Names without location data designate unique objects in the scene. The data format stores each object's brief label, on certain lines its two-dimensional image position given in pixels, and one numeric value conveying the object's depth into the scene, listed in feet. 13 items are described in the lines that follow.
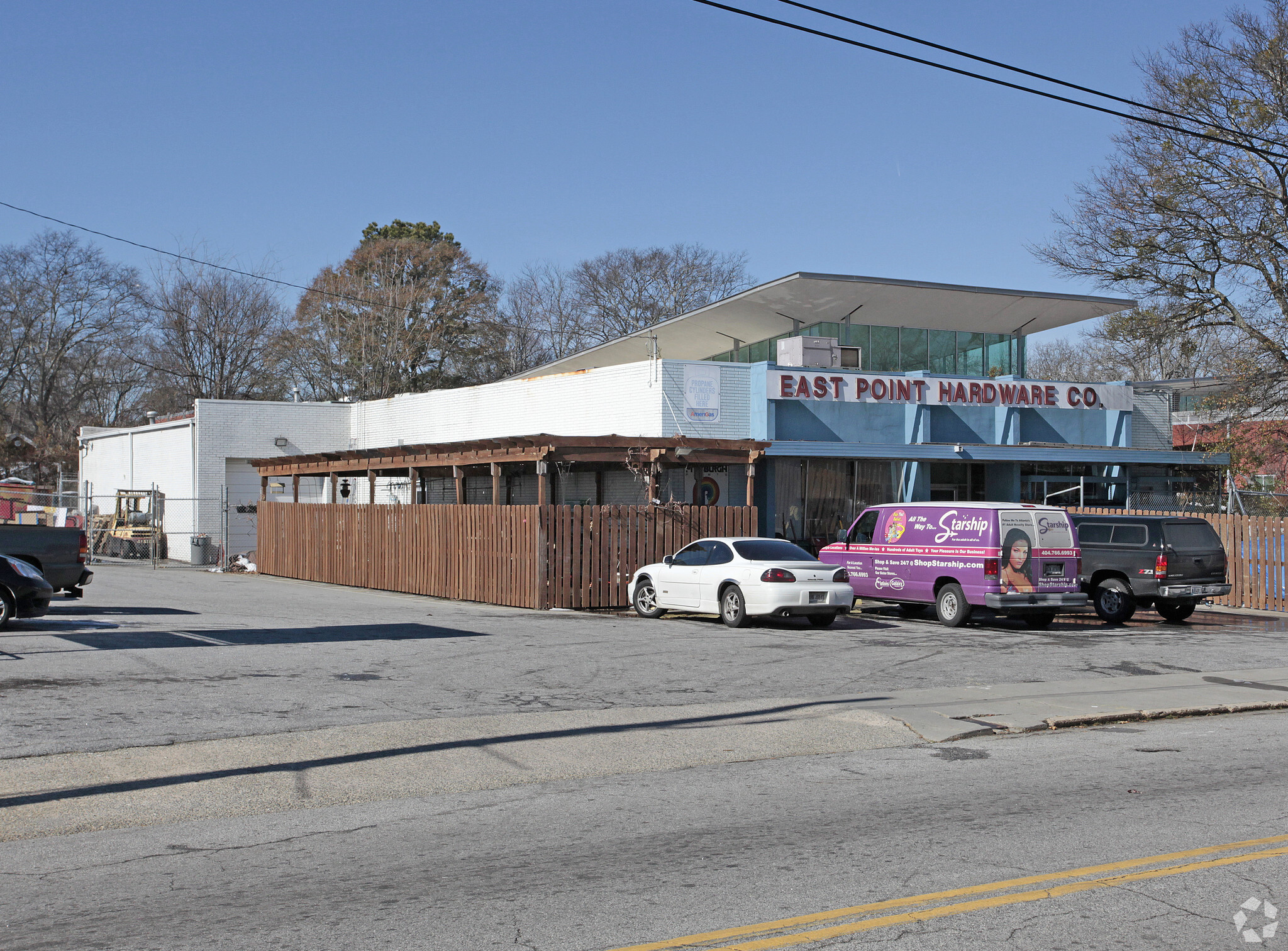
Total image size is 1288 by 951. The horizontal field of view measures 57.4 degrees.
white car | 59.41
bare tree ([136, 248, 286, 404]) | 189.78
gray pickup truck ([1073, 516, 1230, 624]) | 65.77
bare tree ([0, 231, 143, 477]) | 180.75
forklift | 128.06
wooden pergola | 70.54
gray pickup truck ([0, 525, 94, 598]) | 62.80
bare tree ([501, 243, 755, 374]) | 193.36
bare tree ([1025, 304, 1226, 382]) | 104.68
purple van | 61.52
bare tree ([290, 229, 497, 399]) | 176.45
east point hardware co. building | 89.40
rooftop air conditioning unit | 92.17
